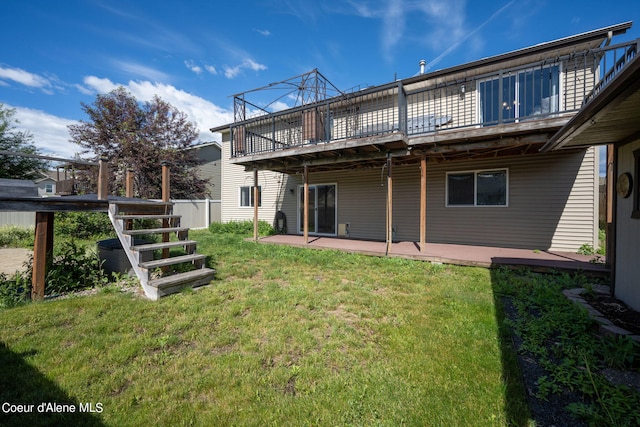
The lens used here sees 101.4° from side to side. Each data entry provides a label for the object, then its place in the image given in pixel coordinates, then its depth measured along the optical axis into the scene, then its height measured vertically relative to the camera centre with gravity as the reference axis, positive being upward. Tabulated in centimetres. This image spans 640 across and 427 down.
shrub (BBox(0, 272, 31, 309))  350 -120
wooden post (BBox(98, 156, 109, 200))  429 +53
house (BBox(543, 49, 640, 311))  256 +86
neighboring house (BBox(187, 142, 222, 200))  1695 +310
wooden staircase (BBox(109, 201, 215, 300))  380 -70
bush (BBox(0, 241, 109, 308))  385 -114
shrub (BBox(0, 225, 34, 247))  960 -106
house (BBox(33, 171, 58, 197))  2694 +264
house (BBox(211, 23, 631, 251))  615 +156
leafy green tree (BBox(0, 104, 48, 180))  1362 +340
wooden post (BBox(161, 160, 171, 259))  486 +33
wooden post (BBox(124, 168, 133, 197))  550 +58
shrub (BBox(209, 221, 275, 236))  1105 -71
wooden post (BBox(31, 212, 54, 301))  371 -70
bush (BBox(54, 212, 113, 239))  1009 -61
